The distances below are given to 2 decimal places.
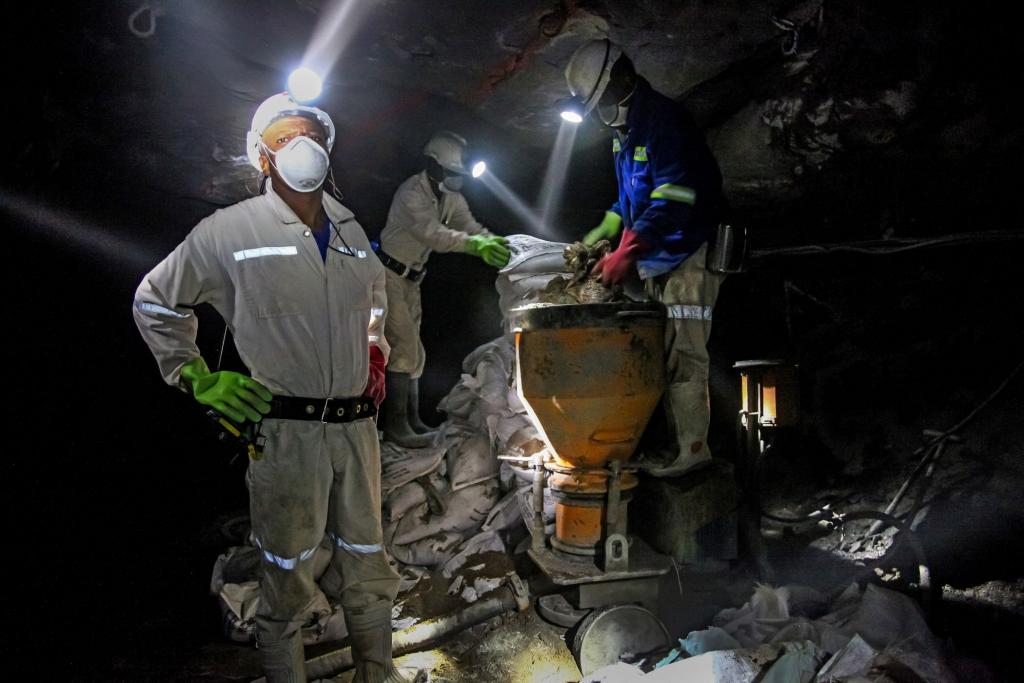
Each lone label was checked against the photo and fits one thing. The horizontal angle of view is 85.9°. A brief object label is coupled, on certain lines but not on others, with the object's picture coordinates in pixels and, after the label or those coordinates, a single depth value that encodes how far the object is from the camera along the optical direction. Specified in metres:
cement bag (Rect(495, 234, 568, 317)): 3.49
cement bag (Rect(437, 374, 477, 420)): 4.19
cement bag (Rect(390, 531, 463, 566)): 3.55
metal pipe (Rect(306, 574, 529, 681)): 2.75
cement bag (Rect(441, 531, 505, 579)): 3.39
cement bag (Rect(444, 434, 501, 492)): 3.87
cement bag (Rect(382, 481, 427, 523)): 3.71
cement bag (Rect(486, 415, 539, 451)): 3.74
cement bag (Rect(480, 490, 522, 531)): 3.60
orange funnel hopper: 2.49
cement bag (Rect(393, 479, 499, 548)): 3.67
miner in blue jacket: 2.62
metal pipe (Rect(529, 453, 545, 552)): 2.74
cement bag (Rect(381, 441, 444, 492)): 3.78
